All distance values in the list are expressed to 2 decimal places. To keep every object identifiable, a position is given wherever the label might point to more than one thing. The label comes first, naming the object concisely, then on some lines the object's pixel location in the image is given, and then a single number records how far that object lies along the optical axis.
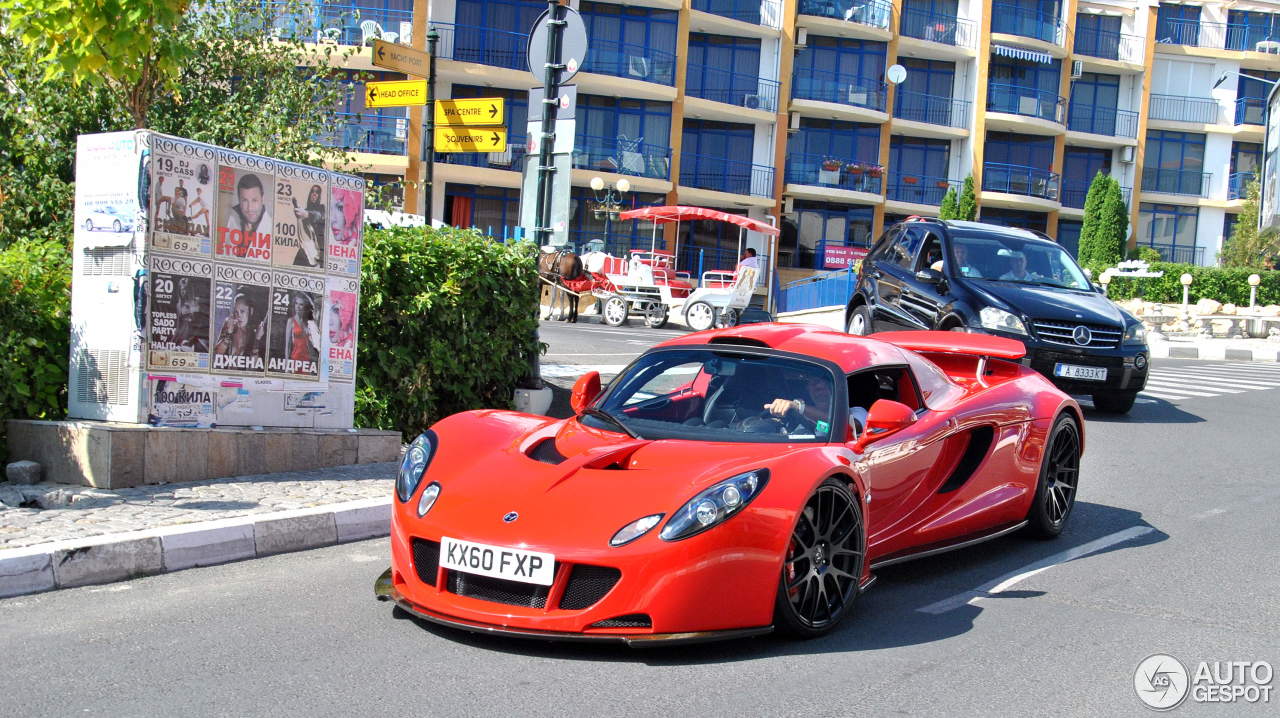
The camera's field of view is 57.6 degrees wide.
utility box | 6.73
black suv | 11.65
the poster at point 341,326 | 7.86
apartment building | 35.56
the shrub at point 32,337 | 6.67
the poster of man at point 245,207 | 7.11
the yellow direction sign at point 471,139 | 12.95
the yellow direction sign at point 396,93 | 13.58
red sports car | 4.20
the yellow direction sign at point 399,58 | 13.25
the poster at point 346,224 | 7.82
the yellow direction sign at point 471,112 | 12.75
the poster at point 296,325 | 7.52
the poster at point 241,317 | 7.17
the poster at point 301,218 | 7.48
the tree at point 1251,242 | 43.53
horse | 17.42
